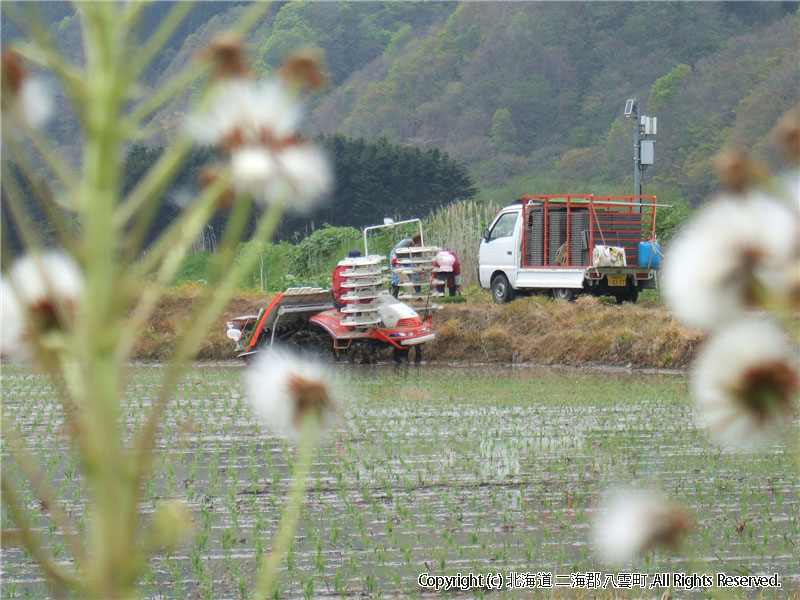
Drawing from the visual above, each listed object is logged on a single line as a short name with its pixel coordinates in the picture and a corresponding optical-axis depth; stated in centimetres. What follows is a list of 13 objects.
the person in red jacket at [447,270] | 11616
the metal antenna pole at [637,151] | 11937
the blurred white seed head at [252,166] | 880
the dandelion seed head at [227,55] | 862
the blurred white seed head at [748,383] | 829
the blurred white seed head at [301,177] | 945
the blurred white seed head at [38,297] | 869
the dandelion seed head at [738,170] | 789
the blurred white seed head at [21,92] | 894
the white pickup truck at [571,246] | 11523
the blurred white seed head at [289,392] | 1031
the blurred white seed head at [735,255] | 837
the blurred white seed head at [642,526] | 966
